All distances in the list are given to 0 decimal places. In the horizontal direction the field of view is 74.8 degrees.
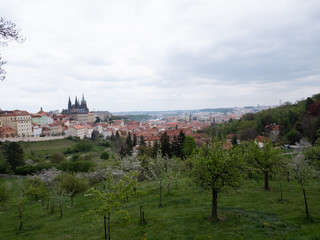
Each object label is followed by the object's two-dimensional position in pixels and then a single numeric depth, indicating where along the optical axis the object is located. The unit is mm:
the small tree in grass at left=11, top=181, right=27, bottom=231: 15969
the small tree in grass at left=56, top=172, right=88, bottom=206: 22406
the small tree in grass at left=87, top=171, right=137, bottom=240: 9643
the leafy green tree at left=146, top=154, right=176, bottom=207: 17284
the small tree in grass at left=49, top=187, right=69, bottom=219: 17347
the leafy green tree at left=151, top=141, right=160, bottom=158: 43669
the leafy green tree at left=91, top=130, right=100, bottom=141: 103450
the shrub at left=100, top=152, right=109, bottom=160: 56159
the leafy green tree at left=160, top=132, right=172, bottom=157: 45284
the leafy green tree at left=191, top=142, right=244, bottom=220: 12133
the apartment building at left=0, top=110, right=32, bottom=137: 94000
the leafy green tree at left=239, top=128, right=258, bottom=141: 60362
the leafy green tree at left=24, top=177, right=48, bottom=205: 23031
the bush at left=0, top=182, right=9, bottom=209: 18234
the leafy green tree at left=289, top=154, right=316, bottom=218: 12133
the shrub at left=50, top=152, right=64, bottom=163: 55325
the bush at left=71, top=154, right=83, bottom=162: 56306
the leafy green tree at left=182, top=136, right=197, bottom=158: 46391
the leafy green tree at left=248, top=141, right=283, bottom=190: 18125
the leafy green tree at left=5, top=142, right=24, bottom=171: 51641
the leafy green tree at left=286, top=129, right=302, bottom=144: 48875
